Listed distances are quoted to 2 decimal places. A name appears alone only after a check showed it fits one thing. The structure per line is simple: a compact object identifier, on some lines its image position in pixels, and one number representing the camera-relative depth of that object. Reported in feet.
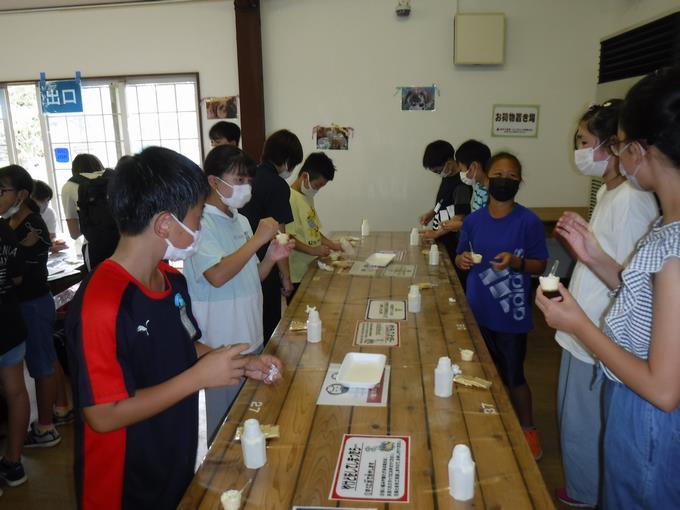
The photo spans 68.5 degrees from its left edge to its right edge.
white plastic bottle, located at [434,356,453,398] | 4.60
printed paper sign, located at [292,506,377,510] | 3.32
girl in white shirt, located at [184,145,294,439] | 5.87
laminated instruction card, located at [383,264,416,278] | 8.96
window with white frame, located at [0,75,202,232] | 17.03
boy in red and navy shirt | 3.51
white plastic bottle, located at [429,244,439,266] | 9.60
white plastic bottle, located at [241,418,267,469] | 3.67
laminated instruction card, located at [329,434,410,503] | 3.43
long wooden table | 3.43
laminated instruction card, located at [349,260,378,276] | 9.11
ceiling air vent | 10.67
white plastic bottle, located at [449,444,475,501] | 3.32
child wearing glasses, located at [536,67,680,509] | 3.28
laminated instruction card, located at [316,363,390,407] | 4.59
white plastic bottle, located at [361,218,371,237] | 12.64
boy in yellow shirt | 9.78
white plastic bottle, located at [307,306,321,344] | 5.95
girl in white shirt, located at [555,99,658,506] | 5.51
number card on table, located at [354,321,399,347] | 5.91
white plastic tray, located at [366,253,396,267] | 9.71
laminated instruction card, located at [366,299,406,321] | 6.79
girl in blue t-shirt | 7.71
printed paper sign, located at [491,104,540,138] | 15.83
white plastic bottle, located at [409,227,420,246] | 11.50
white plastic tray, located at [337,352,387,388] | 4.86
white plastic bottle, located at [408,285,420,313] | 6.88
